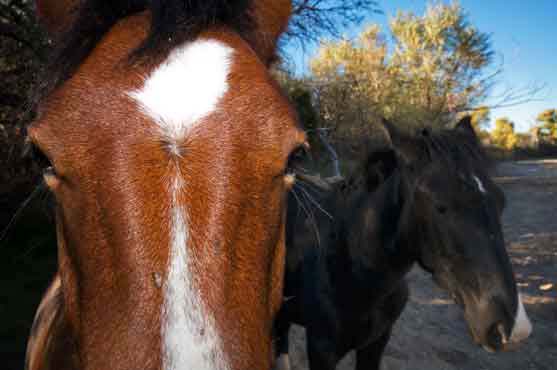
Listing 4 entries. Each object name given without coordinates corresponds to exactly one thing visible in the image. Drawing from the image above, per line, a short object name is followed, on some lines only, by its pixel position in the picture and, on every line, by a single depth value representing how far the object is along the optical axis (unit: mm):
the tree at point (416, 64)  14453
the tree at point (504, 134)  31266
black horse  1896
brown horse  854
